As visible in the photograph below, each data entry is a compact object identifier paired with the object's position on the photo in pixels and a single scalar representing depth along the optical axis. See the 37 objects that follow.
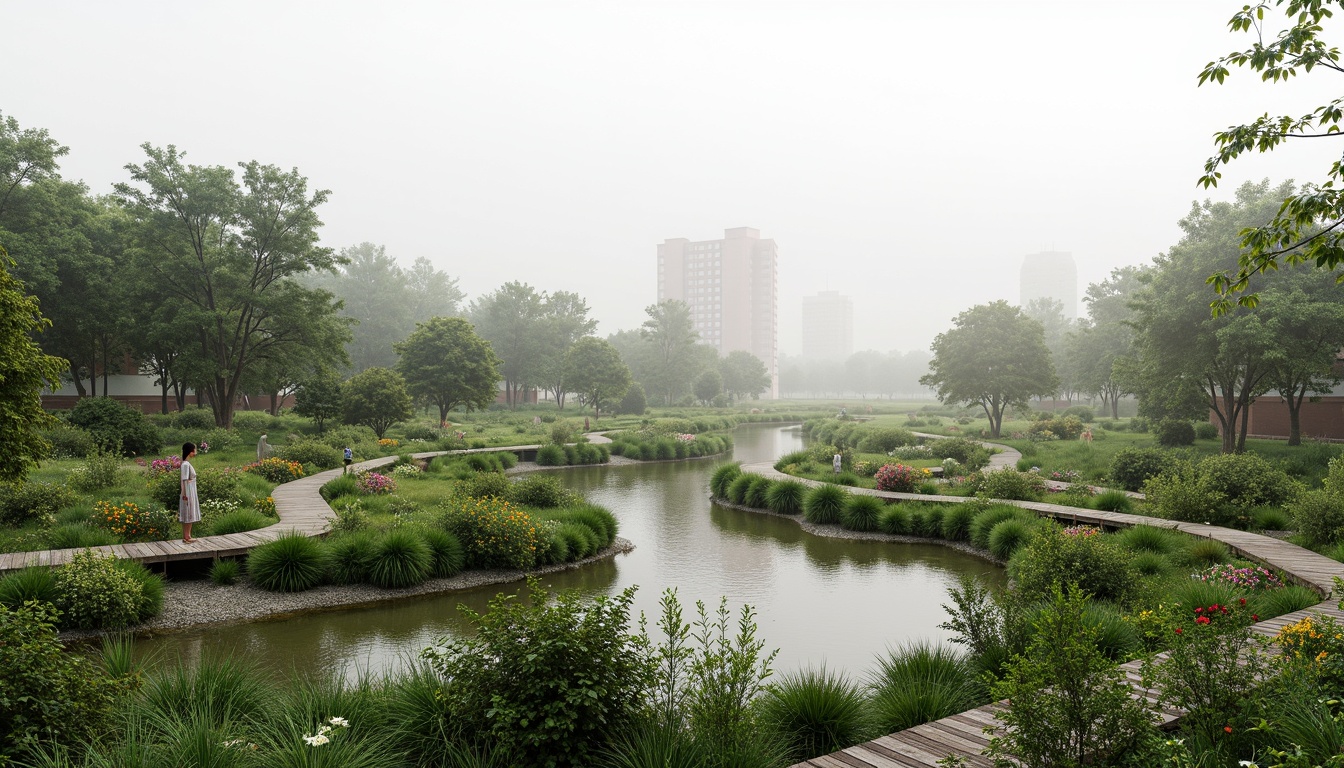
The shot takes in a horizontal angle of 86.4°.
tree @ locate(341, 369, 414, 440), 30.55
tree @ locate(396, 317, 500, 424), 37.28
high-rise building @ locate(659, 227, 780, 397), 183.62
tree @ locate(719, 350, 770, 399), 100.12
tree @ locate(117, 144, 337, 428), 30.48
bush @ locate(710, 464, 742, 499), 22.00
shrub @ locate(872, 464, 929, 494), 19.48
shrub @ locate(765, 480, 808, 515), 19.47
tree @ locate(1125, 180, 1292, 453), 20.50
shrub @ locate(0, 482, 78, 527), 12.66
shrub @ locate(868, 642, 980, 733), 5.93
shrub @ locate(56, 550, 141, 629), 9.16
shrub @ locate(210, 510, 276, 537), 12.99
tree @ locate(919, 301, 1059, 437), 35.81
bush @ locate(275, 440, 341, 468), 22.36
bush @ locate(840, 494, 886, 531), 16.95
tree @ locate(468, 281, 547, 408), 68.75
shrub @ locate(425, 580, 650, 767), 4.68
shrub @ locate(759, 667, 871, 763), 5.74
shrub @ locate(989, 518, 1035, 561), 13.62
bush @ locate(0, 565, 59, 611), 8.95
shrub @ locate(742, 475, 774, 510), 20.36
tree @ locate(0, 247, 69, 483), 8.79
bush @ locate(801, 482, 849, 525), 17.78
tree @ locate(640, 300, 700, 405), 82.06
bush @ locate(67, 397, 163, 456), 21.64
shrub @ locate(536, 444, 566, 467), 29.91
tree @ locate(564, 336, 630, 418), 55.84
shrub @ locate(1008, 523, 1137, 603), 9.42
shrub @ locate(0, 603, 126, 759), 4.37
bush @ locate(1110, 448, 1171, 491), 18.70
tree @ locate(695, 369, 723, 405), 81.12
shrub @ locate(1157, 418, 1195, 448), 27.55
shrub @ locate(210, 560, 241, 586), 11.44
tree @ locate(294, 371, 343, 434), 30.08
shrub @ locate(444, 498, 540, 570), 12.95
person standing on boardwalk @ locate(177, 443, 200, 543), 11.95
